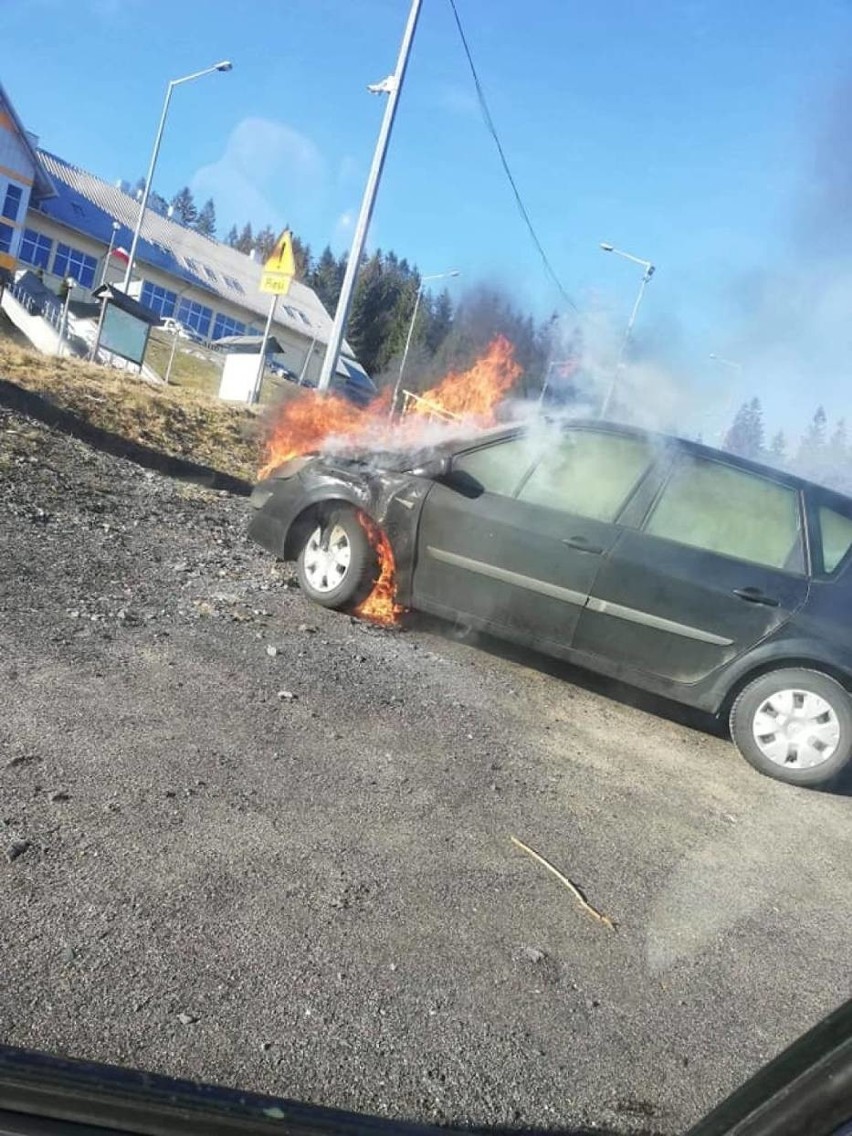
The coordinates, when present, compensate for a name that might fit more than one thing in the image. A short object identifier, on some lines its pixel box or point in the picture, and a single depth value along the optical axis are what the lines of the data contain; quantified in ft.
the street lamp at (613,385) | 30.50
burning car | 17.92
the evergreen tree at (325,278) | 180.96
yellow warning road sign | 48.19
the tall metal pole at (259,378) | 64.03
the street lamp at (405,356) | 33.75
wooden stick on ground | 11.27
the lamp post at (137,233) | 109.86
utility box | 66.64
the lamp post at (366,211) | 46.12
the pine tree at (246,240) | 300.63
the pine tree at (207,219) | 306.35
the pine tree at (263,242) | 235.03
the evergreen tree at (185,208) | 258.53
